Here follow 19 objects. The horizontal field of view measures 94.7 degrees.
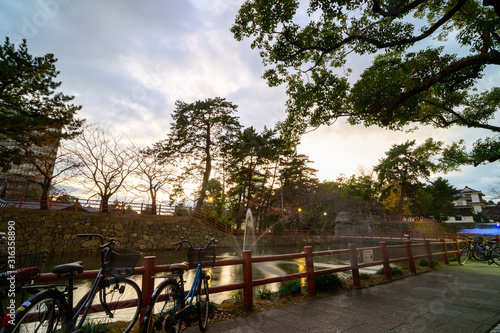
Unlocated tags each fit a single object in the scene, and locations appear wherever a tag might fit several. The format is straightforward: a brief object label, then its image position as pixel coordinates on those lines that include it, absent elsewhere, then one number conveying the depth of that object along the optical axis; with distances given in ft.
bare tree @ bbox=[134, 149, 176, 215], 66.95
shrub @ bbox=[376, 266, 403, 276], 24.47
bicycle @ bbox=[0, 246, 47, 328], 6.89
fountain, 81.53
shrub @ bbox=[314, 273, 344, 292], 17.97
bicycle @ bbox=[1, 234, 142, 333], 6.76
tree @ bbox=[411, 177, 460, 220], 157.17
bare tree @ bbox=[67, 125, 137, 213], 57.93
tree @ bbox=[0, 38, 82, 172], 35.83
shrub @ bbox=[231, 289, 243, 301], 15.38
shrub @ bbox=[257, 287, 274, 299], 16.38
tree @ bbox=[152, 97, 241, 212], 74.79
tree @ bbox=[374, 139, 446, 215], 123.54
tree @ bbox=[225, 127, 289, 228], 82.94
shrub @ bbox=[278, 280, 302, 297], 16.88
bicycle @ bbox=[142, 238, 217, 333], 9.07
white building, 183.32
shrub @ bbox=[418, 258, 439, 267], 30.27
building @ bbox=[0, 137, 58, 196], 47.06
